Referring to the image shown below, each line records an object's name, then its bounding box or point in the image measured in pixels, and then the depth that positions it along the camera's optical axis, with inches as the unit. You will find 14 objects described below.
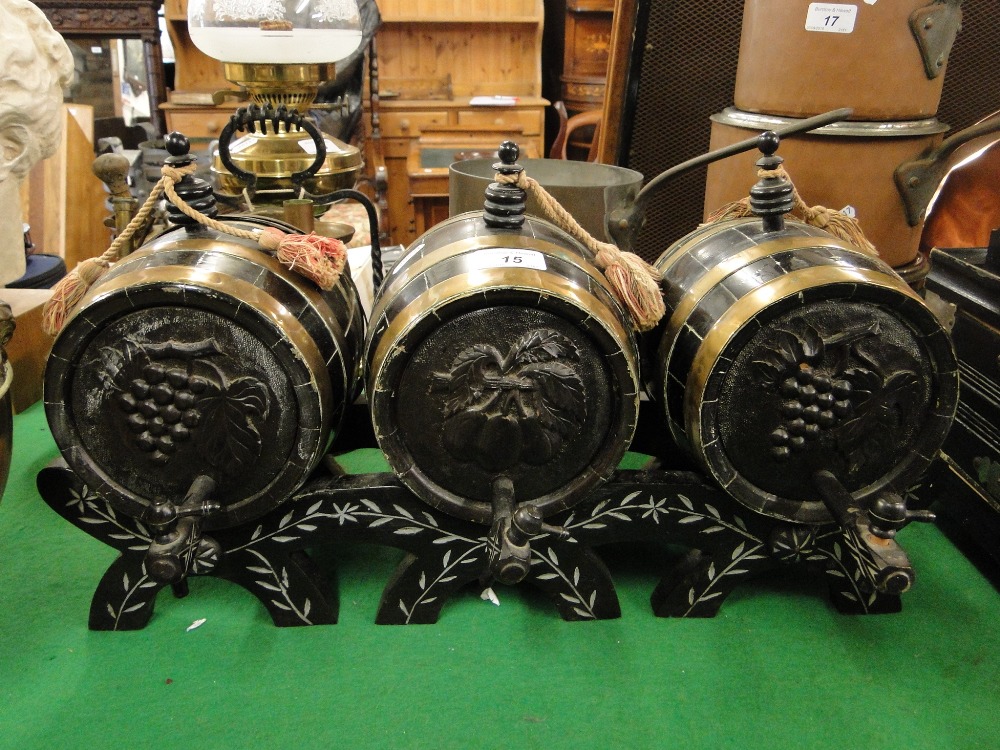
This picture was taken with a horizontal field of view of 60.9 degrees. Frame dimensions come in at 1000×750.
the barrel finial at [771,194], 19.1
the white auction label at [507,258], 17.9
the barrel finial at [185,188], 18.6
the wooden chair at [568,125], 59.3
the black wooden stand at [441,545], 19.9
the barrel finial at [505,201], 19.0
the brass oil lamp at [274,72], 30.7
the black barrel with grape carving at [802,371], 17.9
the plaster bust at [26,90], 28.9
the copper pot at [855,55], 25.4
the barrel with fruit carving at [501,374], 17.6
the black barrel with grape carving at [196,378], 17.4
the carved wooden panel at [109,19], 52.7
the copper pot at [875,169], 26.6
